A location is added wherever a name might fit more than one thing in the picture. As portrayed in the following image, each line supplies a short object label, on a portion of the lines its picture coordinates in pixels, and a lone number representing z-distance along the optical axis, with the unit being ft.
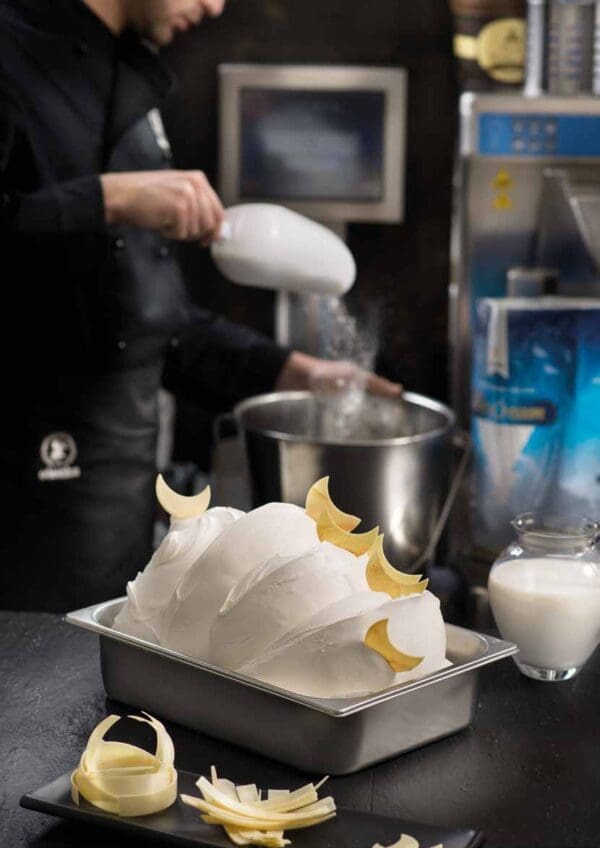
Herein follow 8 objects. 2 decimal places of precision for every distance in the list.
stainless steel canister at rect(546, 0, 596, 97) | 11.51
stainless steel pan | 6.59
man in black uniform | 9.94
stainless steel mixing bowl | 9.04
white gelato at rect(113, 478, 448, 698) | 6.62
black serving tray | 5.82
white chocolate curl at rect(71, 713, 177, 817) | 6.03
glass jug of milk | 7.50
